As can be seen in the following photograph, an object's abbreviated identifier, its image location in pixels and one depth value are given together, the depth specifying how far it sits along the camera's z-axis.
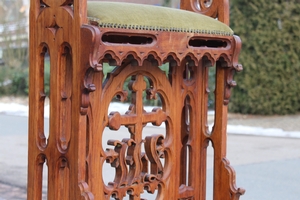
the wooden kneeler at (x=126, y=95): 2.12
